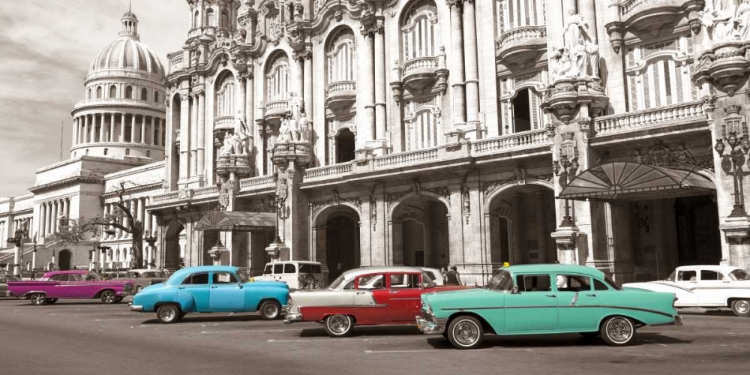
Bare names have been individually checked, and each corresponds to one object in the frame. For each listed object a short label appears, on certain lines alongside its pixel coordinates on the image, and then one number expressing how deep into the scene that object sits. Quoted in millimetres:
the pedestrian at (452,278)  25359
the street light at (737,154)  21297
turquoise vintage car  12453
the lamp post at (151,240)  49094
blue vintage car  19031
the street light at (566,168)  25250
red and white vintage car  15055
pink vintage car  28938
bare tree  50100
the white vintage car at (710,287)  18641
